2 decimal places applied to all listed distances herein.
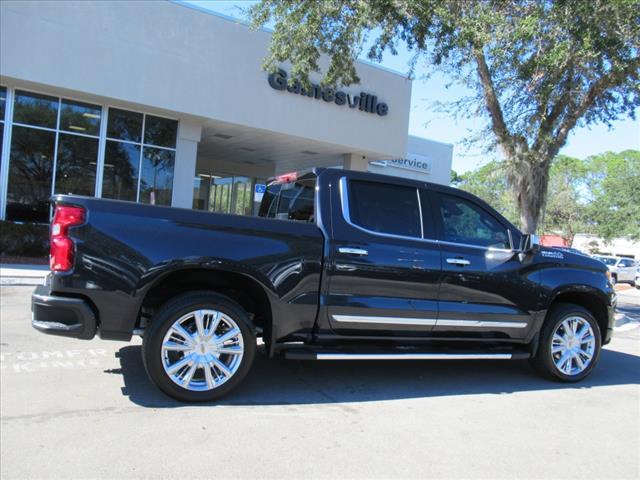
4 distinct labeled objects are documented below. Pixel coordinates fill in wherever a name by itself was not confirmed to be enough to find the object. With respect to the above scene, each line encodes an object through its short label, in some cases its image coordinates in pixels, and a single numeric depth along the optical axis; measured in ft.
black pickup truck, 12.82
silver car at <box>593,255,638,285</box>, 100.22
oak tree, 30.35
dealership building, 44.68
